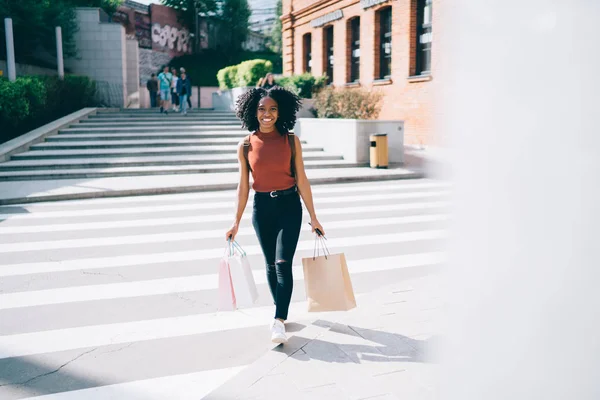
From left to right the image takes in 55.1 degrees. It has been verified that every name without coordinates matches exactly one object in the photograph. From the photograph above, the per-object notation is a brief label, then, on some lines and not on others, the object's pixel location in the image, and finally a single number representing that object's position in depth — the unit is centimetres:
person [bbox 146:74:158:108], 2909
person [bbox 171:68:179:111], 2422
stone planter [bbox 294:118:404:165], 1579
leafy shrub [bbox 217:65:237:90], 2644
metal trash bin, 1523
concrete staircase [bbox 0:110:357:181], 1420
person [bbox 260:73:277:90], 1847
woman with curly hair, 409
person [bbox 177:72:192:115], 2349
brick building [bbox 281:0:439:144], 1930
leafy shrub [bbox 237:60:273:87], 2372
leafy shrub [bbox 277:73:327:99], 2122
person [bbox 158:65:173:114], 2378
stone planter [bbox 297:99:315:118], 2042
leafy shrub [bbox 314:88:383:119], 1789
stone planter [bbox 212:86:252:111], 2556
